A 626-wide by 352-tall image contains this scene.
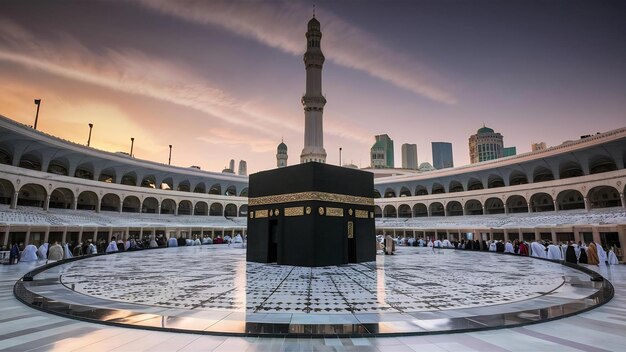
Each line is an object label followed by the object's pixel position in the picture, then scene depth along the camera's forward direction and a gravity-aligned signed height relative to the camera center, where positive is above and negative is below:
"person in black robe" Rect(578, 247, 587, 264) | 12.52 -1.13
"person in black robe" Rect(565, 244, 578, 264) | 12.16 -1.02
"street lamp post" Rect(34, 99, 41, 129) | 26.23 +10.03
